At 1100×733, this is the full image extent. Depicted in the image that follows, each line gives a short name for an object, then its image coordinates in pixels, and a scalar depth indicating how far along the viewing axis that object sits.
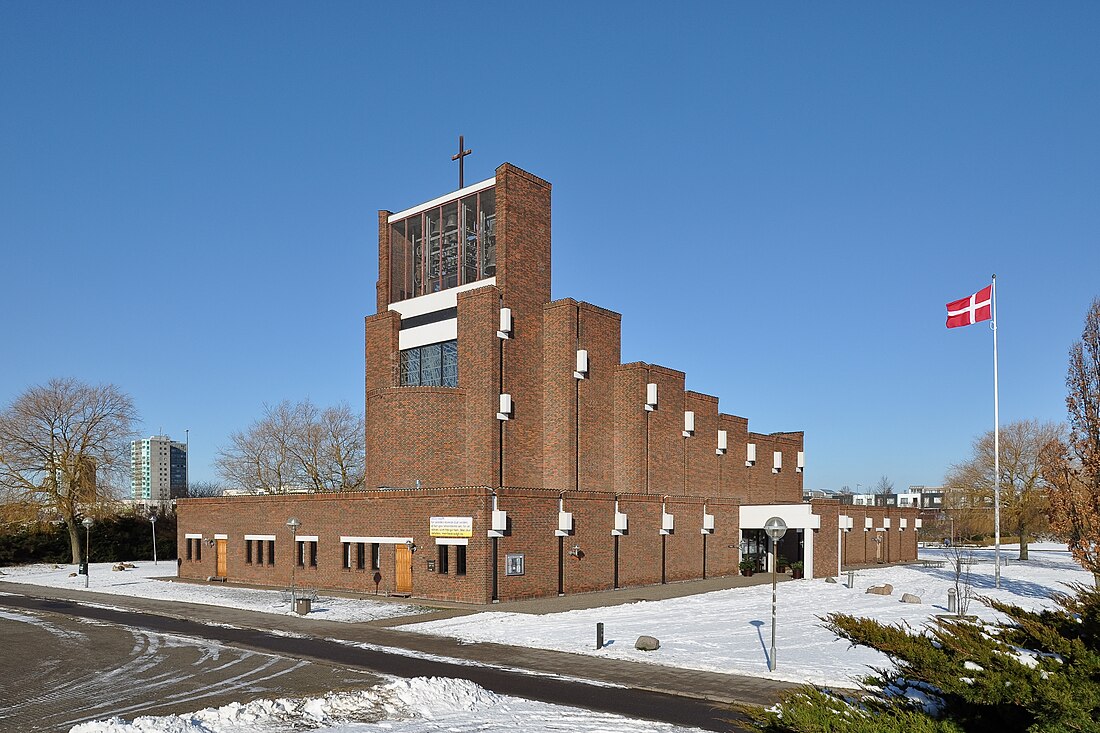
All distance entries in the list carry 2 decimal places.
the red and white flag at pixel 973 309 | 37.72
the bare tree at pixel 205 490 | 120.96
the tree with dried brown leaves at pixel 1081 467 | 23.53
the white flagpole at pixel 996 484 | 38.18
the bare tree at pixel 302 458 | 77.19
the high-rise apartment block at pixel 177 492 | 110.50
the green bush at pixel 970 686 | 6.06
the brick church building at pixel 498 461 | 35.47
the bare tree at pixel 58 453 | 62.00
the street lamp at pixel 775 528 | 20.86
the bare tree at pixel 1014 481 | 66.44
